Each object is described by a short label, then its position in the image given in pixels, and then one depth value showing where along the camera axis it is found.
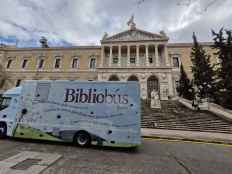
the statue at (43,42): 34.44
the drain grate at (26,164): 3.96
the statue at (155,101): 17.63
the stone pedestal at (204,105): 16.06
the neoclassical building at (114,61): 26.42
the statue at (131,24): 29.17
